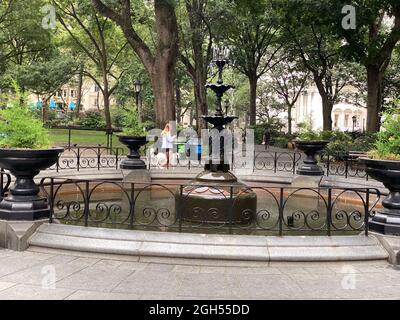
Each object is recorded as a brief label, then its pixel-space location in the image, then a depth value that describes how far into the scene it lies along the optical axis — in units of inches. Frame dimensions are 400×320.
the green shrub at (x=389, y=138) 298.2
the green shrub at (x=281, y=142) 1598.2
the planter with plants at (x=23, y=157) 299.4
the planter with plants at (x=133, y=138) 625.4
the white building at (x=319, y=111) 3302.2
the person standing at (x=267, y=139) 1521.9
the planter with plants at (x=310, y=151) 605.9
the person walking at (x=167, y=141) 715.4
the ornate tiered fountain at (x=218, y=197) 379.2
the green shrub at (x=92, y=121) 2063.6
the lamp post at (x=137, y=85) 935.7
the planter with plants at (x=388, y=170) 287.9
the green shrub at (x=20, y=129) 308.7
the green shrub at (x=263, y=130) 1800.0
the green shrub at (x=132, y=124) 627.4
